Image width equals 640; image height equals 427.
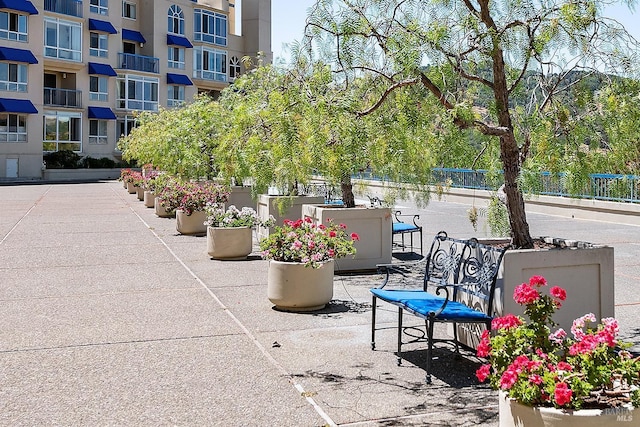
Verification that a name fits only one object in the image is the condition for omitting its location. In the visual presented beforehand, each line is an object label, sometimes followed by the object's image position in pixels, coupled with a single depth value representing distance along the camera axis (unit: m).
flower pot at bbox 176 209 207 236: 15.96
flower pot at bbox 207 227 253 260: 11.92
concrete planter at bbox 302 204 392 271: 10.80
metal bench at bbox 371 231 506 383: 5.61
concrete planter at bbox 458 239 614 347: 5.82
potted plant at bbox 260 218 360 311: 7.86
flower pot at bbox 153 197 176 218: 20.66
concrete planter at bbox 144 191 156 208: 24.72
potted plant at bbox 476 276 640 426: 3.44
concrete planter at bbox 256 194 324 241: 13.59
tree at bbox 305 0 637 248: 6.25
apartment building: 49.56
